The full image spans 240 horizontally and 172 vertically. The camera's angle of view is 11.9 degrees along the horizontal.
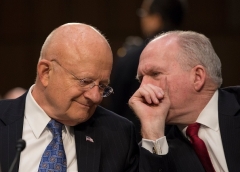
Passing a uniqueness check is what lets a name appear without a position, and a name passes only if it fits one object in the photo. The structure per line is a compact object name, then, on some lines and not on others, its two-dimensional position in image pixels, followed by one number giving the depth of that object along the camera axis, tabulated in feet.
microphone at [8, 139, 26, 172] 16.43
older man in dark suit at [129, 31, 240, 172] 21.02
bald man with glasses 19.78
